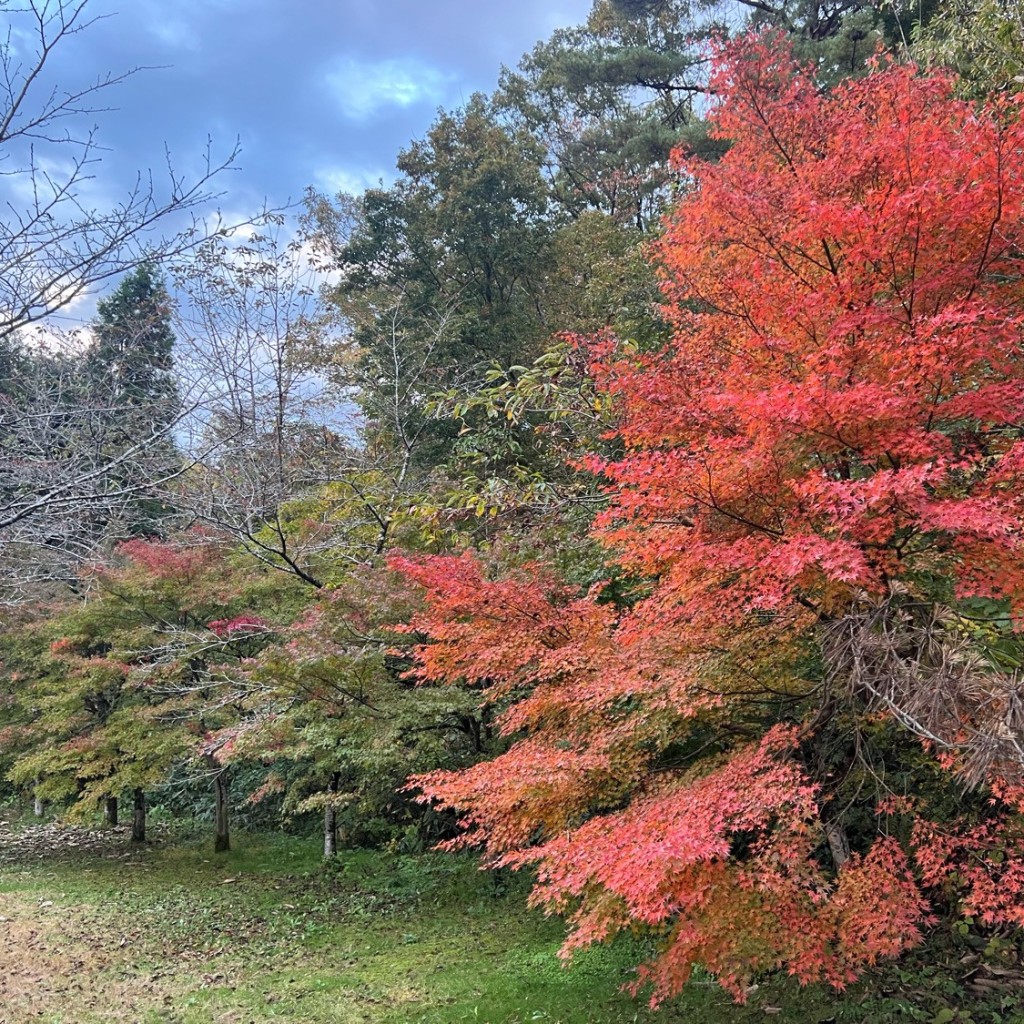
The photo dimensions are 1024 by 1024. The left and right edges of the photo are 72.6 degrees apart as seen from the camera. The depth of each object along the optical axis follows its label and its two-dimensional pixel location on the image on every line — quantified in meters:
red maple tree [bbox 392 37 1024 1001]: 3.55
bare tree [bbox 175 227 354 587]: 8.37
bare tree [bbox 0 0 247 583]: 3.08
